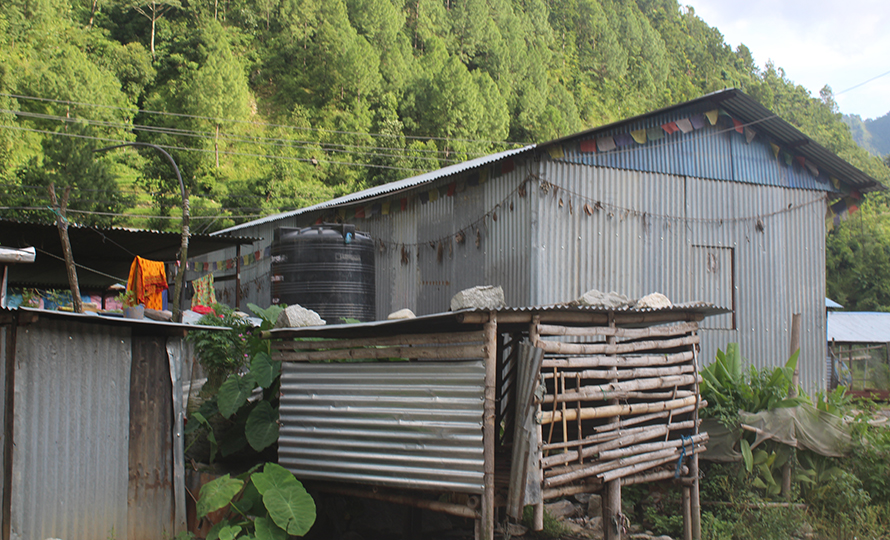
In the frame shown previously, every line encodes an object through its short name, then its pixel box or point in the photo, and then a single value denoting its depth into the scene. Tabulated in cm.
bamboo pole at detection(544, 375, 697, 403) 690
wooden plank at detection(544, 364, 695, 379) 719
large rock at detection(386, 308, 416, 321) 924
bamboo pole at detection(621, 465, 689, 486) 760
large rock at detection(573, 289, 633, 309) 778
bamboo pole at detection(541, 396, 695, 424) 668
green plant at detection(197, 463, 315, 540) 639
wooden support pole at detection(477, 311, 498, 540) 616
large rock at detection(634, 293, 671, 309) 777
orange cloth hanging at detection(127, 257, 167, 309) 1248
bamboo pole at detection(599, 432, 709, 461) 730
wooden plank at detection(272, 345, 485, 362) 641
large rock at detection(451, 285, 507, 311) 752
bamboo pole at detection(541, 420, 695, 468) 674
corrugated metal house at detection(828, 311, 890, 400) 2166
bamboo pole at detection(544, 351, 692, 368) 689
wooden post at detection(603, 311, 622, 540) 719
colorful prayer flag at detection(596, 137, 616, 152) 1091
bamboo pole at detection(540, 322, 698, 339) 685
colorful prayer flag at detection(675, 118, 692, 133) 1160
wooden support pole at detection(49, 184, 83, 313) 927
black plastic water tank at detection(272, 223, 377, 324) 1190
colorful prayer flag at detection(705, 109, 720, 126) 1190
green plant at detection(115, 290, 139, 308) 1260
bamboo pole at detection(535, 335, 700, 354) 675
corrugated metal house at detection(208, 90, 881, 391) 1066
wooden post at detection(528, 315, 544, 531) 642
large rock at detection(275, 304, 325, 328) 795
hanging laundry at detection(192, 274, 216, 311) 1425
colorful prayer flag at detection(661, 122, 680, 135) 1144
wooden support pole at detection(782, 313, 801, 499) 929
